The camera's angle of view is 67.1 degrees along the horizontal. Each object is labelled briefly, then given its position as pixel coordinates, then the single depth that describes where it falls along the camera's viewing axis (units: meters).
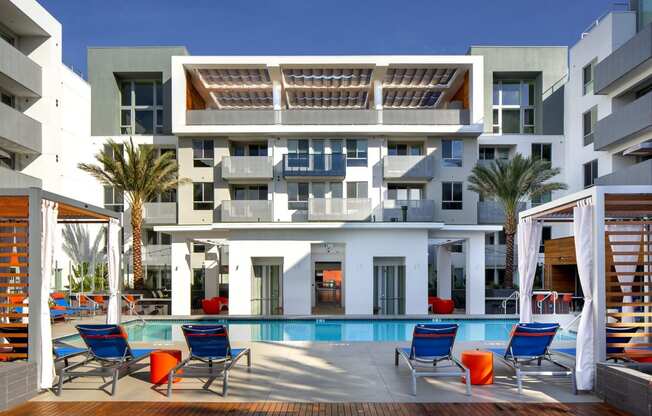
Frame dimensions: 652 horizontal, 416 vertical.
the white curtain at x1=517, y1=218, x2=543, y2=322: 10.66
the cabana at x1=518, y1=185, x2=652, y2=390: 8.02
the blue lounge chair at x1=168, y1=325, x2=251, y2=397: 8.69
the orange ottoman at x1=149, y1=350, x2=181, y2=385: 8.83
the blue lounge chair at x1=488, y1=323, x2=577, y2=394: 8.82
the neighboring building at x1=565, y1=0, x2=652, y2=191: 21.41
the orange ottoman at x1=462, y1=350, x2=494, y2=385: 8.78
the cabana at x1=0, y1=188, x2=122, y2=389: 8.17
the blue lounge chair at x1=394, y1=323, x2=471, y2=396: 8.79
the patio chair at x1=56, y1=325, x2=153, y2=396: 8.62
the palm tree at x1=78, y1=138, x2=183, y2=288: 24.48
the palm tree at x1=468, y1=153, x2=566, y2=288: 24.09
